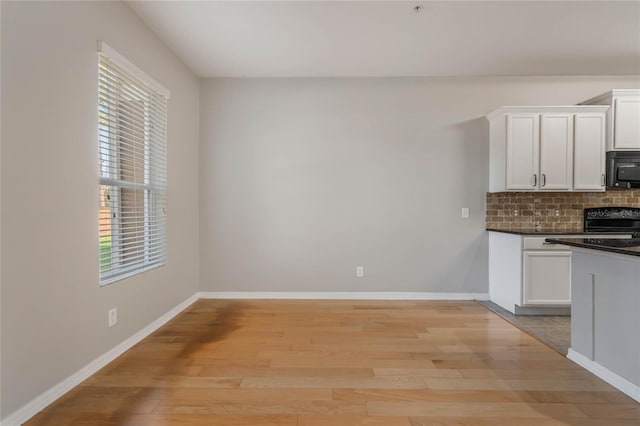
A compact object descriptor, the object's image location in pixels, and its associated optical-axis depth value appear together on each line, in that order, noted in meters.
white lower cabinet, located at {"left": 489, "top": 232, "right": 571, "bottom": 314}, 3.53
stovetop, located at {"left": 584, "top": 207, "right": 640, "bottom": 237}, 4.04
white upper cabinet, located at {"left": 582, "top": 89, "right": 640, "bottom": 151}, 3.69
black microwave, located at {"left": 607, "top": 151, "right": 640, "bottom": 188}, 3.71
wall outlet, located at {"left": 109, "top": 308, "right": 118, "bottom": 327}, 2.52
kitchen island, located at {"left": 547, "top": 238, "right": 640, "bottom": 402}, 2.02
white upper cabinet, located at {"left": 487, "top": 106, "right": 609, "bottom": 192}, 3.74
